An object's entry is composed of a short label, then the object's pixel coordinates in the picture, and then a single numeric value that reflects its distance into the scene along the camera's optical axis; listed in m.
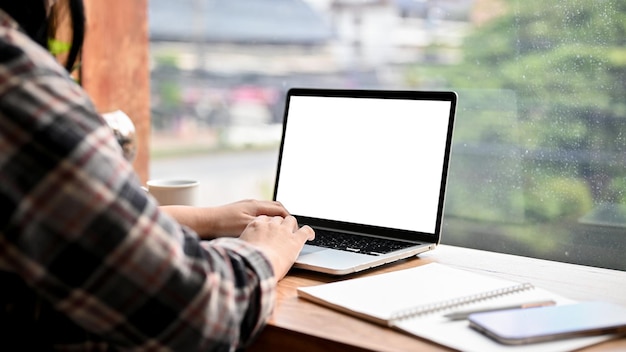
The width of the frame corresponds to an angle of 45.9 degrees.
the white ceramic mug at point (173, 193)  1.42
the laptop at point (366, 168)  1.22
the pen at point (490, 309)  0.87
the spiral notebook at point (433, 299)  0.81
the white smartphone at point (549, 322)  0.79
